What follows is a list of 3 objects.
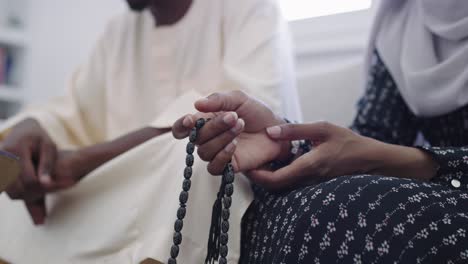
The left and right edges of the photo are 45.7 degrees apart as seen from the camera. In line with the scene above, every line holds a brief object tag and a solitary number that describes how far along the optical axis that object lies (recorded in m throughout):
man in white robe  0.76
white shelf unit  2.22
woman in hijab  0.54
